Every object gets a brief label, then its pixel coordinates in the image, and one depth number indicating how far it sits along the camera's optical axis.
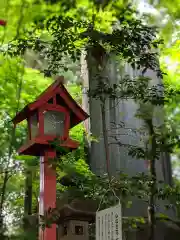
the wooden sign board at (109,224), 1.96
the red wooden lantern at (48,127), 2.21
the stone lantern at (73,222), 2.46
